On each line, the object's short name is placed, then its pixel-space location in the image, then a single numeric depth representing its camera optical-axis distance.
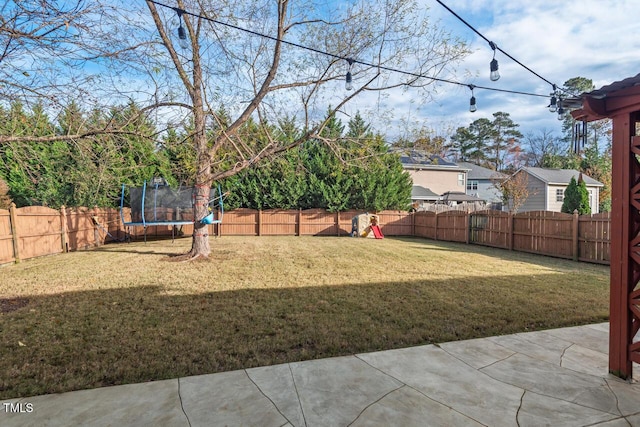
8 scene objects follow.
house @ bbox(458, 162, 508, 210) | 28.08
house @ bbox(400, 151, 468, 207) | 24.02
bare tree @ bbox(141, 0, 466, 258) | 6.64
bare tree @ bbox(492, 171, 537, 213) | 20.62
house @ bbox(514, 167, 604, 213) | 21.12
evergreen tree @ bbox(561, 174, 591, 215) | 16.30
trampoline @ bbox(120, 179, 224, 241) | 9.74
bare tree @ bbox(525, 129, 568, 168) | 34.27
